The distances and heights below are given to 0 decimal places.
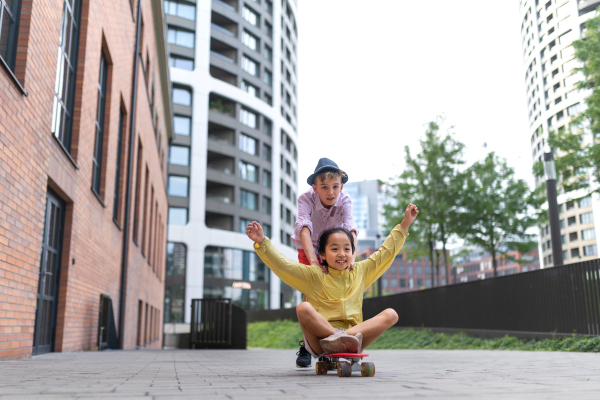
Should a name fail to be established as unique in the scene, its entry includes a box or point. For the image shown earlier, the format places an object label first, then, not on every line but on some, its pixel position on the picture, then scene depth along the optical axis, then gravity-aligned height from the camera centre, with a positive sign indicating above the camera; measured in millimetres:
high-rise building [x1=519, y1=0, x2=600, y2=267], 64625 +29060
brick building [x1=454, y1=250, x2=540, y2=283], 121238 +10246
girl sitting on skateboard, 4070 +198
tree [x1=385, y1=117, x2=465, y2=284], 24391 +5586
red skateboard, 3740 -360
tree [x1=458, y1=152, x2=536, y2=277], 24344 +4489
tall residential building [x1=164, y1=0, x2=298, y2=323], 47812 +14636
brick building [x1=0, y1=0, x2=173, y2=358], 6090 +2164
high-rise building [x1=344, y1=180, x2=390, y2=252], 158875 +20407
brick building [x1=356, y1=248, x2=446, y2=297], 134875 +8721
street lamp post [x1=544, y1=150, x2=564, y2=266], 12195 +2280
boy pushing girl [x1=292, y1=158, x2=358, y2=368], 4719 +902
